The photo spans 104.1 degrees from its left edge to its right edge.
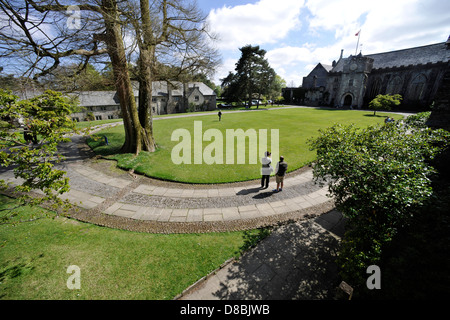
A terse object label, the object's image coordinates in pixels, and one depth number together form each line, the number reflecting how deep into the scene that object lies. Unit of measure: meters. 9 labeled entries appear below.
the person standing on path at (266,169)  8.65
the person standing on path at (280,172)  8.36
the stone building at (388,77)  37.28
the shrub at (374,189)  3.83
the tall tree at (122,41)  7.29
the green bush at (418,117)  14.52
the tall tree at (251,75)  49.38
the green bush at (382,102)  34.65
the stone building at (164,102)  39.25
